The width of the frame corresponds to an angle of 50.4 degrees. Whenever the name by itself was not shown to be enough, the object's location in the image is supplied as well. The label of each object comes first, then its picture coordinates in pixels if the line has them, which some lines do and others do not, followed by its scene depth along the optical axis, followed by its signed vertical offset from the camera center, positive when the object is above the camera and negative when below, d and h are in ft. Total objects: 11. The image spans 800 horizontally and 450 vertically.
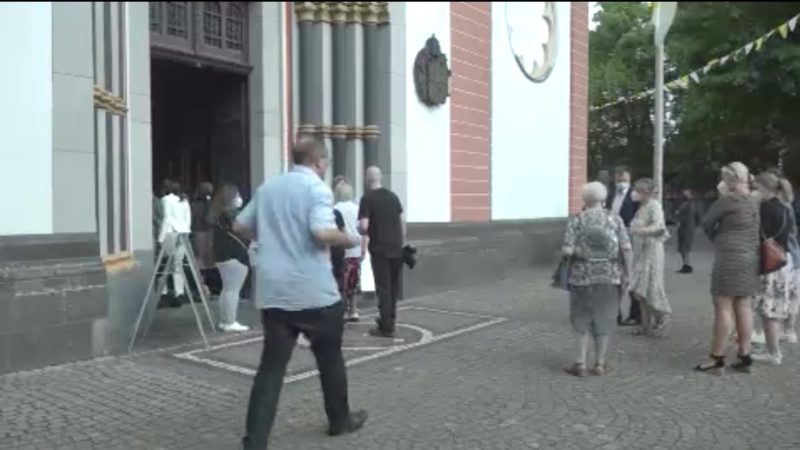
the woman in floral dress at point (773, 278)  22.26 -2.25
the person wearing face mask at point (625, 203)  28.50 -0.26
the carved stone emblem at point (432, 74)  35.40 +5.15
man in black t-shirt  25.71 -1.29
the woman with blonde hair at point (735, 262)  20.93 -1.66
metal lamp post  32.47 +2.77
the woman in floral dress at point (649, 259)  25.94 -1.98
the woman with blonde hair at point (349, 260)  26.22 -2.03
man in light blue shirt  14.32 -1.35
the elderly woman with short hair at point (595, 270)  20.74 -1.81
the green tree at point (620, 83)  85.35 +11.64
